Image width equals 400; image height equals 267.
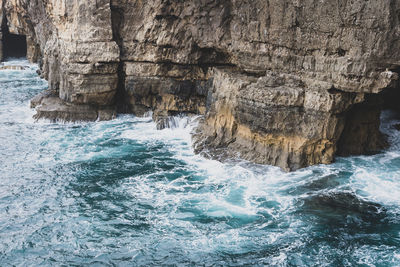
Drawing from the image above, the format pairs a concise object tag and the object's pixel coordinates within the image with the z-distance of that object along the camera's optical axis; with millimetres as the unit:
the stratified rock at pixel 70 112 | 25922
